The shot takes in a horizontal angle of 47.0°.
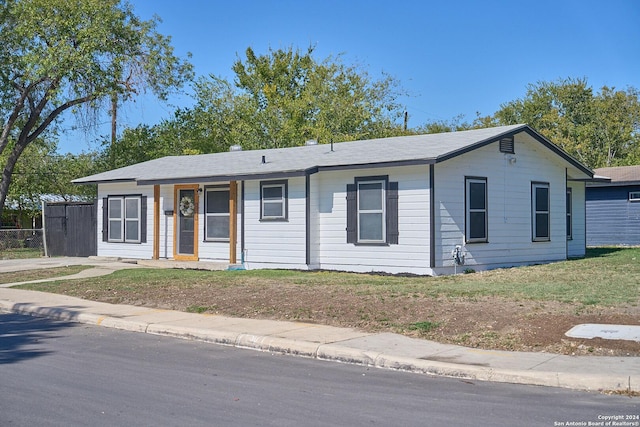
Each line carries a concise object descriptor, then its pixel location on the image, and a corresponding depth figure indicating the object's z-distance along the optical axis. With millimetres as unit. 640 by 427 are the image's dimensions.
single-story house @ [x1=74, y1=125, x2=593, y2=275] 18375
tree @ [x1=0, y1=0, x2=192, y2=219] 28688
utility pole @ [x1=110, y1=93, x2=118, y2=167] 30748
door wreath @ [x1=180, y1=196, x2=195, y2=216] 22781
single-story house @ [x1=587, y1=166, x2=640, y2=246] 31656
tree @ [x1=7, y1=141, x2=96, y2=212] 39594
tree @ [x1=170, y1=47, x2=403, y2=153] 40594
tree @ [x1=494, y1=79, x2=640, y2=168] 54625
